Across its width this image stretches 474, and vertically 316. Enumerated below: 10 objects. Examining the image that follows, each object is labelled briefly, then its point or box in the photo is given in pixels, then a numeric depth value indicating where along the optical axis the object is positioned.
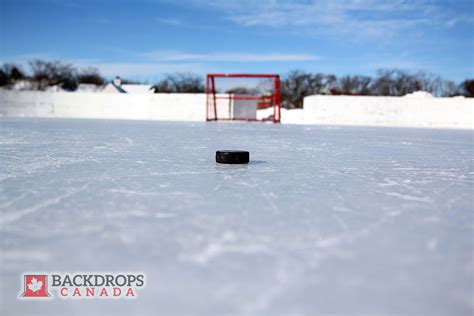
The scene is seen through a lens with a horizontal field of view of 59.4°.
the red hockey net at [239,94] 11.77
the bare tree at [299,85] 35.59
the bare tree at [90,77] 44.28
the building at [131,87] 41.09
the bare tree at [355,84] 35.81
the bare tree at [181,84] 36.94
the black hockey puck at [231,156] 2.67
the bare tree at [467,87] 35.69
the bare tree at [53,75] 39.47
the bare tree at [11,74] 35.53
